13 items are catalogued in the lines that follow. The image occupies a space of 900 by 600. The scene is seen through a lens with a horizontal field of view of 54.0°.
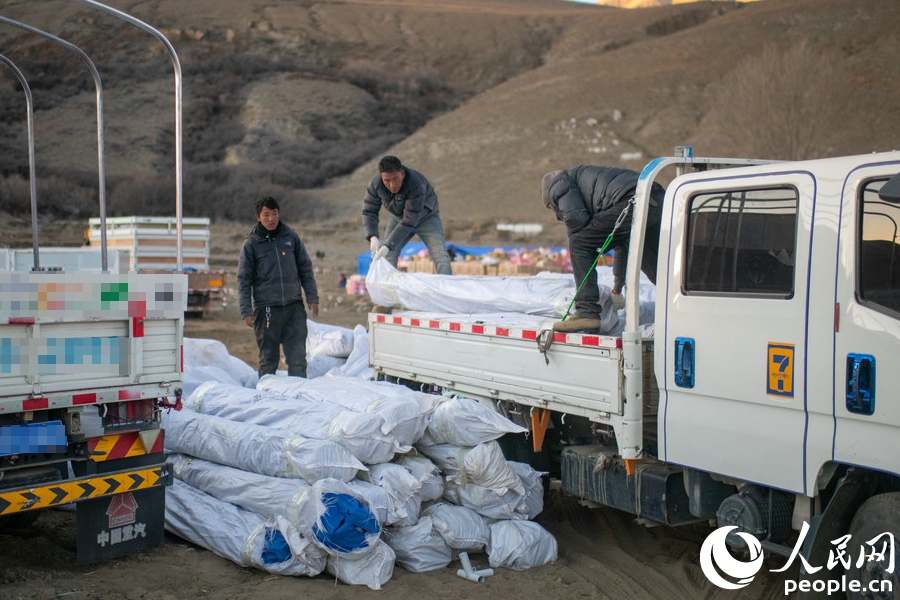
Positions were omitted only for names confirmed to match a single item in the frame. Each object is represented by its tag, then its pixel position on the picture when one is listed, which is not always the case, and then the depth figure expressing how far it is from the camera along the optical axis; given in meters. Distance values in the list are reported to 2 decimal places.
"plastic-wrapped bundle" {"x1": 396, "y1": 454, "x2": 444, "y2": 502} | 5.23
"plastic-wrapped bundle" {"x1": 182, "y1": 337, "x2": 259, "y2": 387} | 8.00
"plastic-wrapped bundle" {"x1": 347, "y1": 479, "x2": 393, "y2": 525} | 4.83
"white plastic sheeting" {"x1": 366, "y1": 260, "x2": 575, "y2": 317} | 6.22
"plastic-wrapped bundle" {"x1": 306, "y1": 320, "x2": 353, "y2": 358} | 8.84
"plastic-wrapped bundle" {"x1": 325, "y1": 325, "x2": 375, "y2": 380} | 8.16
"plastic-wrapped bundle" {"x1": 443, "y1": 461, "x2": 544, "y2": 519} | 5.30
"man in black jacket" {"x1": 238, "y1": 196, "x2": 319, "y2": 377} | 7.91
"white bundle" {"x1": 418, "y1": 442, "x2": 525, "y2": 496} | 5.20
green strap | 5.42
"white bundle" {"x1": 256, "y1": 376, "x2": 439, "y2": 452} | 5.22
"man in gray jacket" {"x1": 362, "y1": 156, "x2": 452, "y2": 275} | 8.16
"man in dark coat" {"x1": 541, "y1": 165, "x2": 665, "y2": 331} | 5.51
